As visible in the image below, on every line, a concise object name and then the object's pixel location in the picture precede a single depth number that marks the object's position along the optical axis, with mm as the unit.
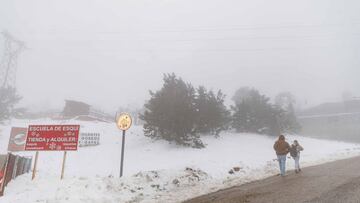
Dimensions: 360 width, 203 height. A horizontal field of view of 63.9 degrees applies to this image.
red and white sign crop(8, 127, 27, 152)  30816
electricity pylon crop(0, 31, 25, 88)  45875
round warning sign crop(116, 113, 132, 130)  14578
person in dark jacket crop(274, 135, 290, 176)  13305
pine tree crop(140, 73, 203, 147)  24438
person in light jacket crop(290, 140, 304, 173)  14430
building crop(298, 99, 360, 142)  67125
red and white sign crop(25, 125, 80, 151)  13203
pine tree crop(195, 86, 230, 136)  27484
